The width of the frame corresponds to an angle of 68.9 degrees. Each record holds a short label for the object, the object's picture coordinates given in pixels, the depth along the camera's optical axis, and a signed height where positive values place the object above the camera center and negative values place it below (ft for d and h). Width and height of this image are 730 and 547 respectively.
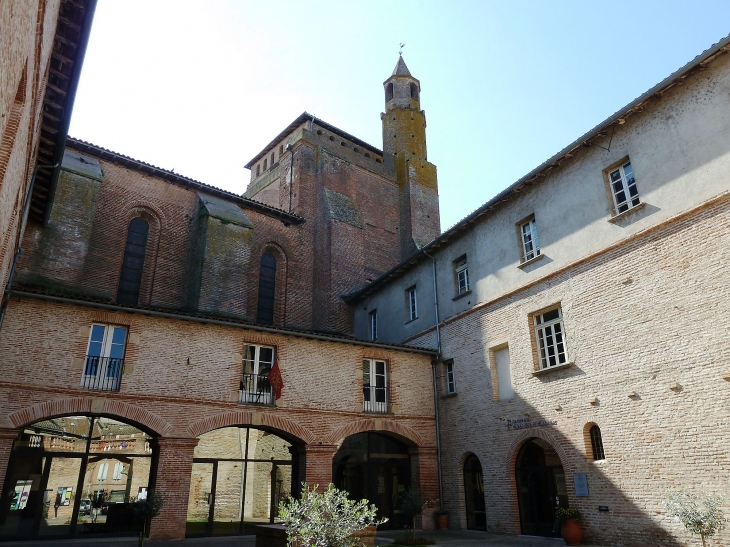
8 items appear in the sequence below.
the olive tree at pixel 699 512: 30.35 -1.94
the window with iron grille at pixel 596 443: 40.57 +2.52
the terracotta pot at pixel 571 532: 38.52 -3.66
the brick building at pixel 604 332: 34.99 +10.92
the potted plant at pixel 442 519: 52.26 -3.62
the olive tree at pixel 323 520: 21.21 -1.50
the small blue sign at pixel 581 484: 40.11 -0.42
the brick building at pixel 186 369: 41.63 +9.37
